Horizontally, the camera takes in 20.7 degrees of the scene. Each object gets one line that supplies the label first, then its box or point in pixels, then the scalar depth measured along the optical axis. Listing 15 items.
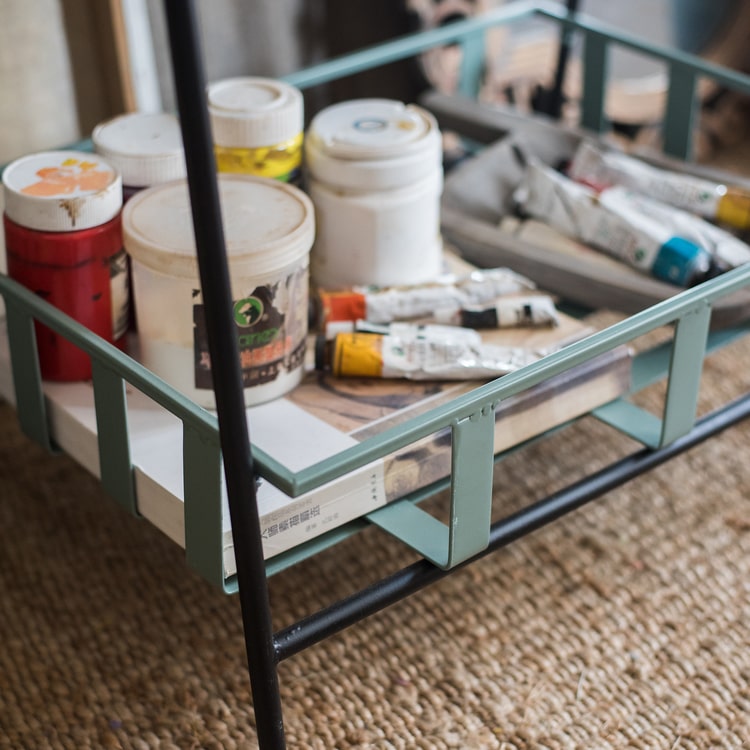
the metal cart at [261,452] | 0.89
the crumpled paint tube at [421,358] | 1.07
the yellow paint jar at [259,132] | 1.11
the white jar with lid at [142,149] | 1.10
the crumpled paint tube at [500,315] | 1.12
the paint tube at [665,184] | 1.25
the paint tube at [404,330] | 1.09
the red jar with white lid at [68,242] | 1.04
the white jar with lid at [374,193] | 1.11
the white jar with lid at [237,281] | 1.02
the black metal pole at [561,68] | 1.38
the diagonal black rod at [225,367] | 0.85
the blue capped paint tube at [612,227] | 1.18
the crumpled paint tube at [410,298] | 1.11
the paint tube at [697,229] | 1.19
